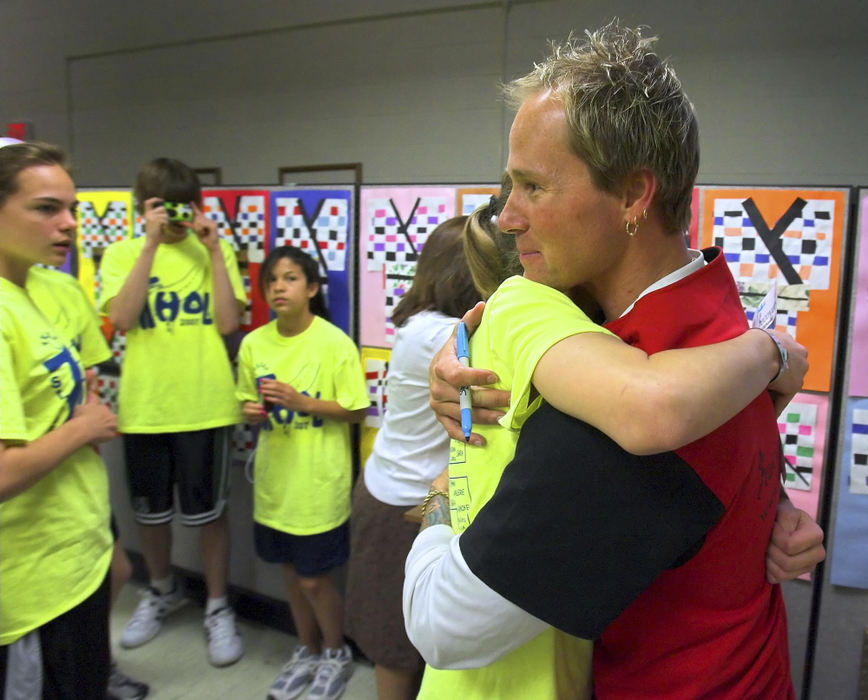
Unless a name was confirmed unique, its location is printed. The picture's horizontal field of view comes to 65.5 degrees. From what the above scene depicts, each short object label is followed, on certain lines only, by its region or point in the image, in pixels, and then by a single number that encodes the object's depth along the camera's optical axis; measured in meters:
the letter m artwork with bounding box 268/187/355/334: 2.67
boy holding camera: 2.76
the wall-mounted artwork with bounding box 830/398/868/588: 2.02
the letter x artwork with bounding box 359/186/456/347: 2.48
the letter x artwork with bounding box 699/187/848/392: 2.00
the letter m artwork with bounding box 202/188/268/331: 2.90
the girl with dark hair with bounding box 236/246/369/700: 2.55
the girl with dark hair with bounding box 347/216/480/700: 1.95
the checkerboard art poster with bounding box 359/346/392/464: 2.65
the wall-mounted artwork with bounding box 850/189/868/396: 1.96
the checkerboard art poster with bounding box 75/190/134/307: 3.26
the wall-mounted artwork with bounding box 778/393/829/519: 2.07
